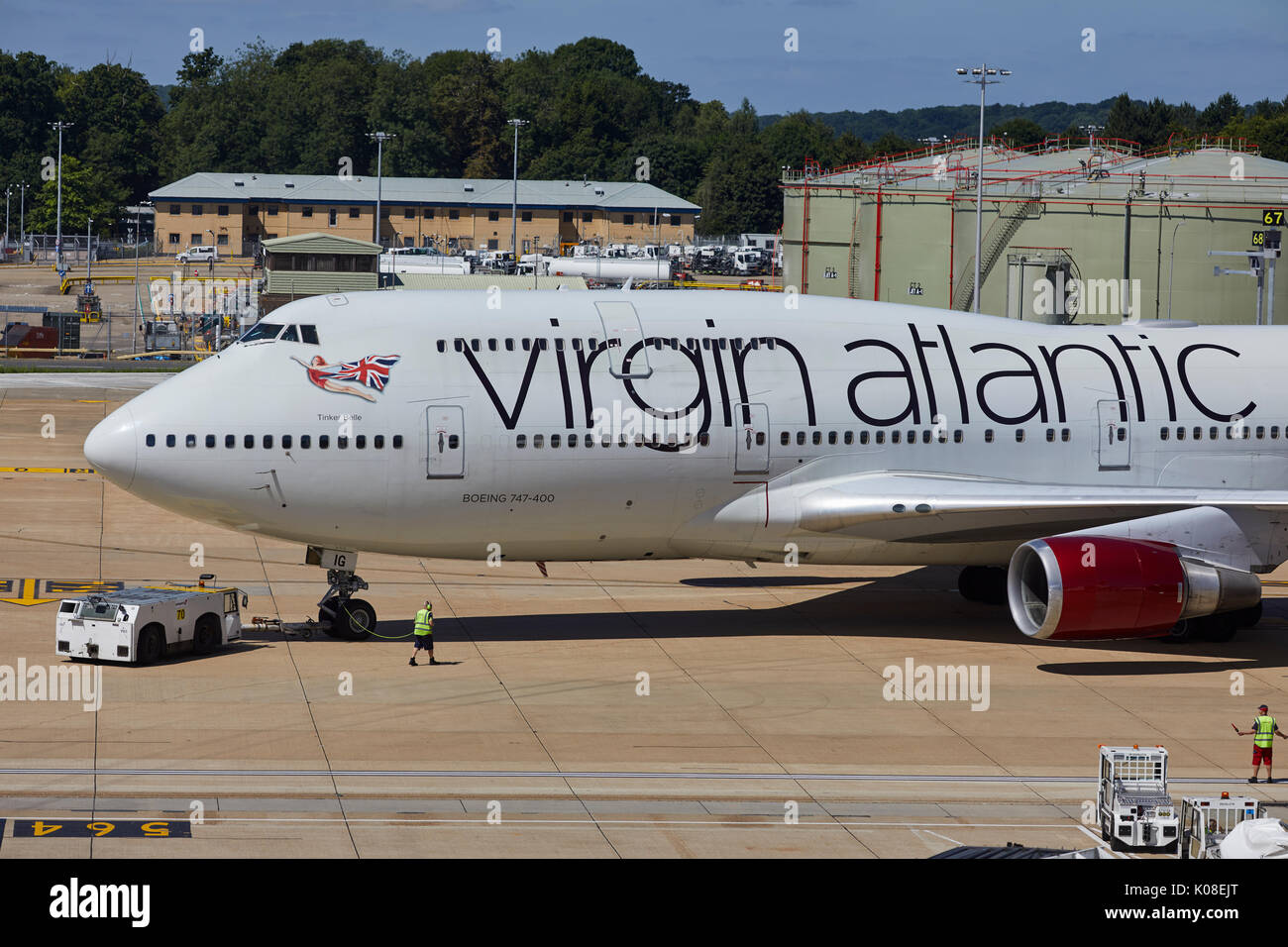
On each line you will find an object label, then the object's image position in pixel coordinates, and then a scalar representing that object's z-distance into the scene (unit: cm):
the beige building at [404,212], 13988
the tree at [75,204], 16762
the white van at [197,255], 13488
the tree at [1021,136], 19236
